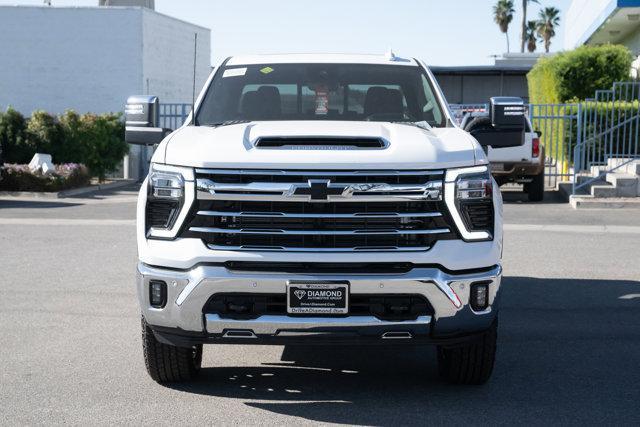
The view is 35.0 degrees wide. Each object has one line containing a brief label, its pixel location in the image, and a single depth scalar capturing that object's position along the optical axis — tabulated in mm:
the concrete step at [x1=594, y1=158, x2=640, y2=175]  20062
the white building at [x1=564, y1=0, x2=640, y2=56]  30317
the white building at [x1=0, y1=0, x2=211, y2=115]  32531
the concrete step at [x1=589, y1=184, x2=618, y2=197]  19688
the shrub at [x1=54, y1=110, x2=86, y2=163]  25031
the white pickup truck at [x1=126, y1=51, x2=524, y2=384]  5316
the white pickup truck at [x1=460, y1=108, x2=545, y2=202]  20172
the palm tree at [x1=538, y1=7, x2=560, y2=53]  99375
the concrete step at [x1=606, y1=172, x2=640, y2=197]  19625
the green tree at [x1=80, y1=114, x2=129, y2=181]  25359
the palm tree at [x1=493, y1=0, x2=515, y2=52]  100125
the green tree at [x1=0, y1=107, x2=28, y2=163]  24062
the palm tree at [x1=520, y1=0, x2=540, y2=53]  89544
